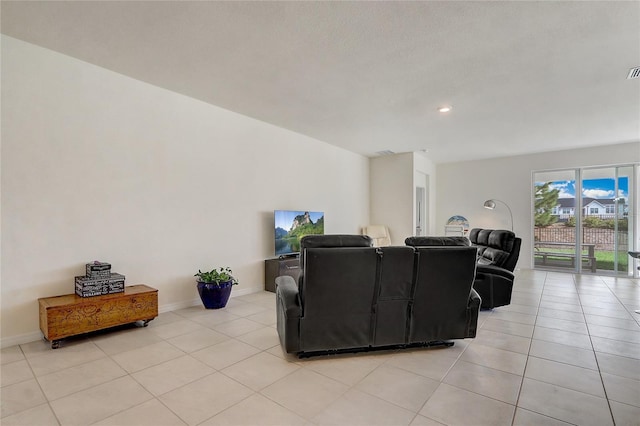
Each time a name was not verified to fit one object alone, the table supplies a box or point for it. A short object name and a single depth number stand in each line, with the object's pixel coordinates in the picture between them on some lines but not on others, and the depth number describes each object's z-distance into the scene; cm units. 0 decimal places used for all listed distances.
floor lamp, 722
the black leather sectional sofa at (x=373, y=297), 258
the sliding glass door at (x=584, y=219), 658
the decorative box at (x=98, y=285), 301
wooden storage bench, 277
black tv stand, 493
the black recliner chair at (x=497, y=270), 407
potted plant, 399
